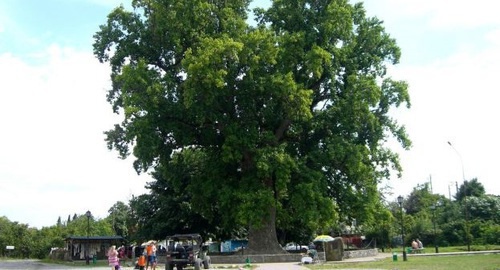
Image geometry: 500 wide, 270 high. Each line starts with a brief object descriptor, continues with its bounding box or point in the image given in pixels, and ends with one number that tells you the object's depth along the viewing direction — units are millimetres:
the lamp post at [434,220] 63172
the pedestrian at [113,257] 25234
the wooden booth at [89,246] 55438
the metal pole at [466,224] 50597
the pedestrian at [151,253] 28938
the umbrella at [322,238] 45700
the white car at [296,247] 54834
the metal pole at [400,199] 37300
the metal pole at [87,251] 48844
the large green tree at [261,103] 34906
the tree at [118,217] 89369
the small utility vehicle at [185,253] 28034
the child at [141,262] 26762
